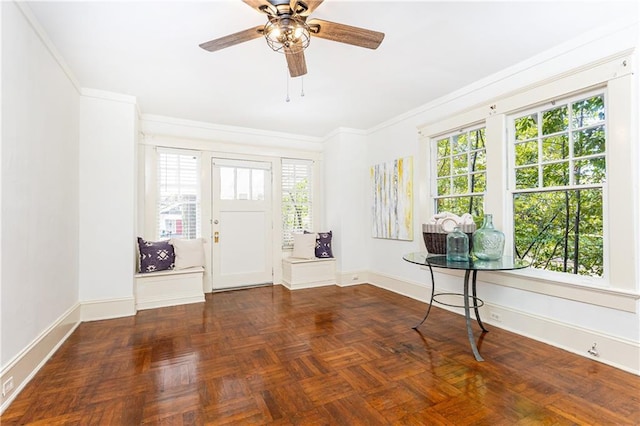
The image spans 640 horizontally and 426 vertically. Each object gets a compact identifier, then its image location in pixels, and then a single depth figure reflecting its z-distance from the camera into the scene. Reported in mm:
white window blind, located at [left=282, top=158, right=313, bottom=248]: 5297
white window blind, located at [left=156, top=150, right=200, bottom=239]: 4391
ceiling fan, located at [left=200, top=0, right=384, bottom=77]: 1842
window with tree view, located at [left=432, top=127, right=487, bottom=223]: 3434
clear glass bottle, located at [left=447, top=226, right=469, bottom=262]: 2707
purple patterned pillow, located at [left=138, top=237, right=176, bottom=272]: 3932
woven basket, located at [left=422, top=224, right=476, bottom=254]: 3020
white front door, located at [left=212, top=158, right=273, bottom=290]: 4746
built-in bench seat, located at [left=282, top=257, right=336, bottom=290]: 4802
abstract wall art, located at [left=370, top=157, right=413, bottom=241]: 4273
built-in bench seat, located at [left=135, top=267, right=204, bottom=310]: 3816
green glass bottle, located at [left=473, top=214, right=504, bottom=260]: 2748
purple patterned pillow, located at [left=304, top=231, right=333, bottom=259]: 5102
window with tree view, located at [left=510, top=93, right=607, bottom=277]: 2477
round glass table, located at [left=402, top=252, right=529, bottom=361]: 2404
